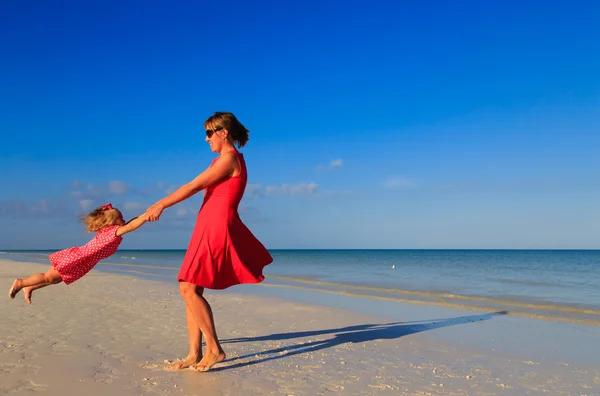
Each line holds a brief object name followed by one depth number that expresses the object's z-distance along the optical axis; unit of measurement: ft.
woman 13.65
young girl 14.48
